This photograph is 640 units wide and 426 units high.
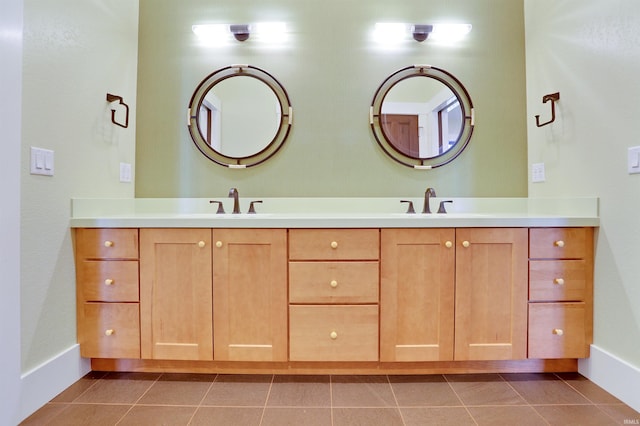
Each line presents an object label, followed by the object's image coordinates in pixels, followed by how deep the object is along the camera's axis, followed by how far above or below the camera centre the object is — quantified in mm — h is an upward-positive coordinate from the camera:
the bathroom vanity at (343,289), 1495 -371
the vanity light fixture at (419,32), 1951 +1161
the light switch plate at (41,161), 1320 +217
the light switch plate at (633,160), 1333 +238
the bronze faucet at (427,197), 1886 +98
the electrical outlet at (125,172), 1899 +245
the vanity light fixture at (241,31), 1944 +1157
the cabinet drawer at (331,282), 1494 -336
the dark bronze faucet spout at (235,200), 1875 +74
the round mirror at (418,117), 1999 +622
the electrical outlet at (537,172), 1896 +257
